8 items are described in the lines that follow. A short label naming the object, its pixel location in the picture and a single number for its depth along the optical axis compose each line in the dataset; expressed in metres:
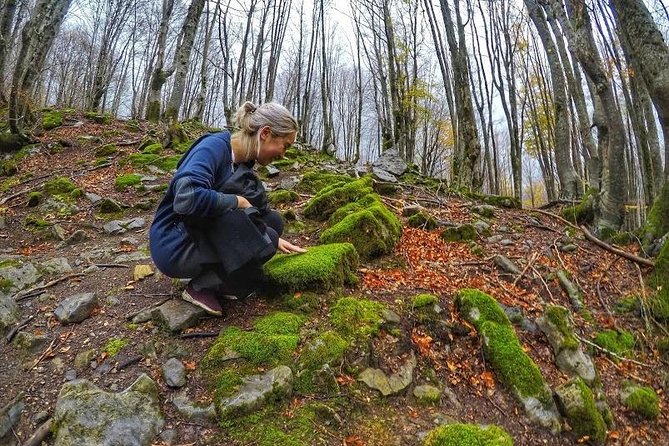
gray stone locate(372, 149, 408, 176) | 9.55
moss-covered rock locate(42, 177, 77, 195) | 6.28
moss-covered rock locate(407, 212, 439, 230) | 5.17
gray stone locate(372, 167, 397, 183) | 7.50
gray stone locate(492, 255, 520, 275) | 4.15
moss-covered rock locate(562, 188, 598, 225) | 6.24
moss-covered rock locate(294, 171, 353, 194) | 6.57
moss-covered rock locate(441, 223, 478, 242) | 4.90
